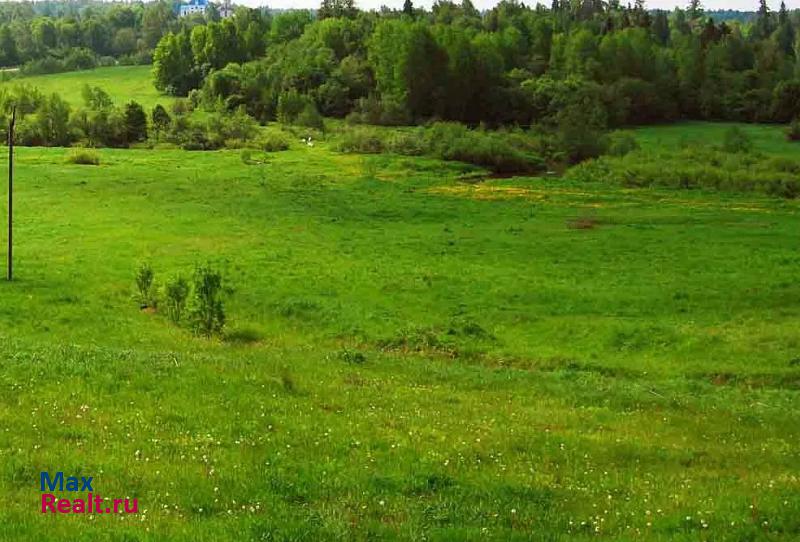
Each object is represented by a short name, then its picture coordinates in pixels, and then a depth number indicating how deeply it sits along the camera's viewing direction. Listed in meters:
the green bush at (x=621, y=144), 91.81
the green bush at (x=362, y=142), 95.88
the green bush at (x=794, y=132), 107.88
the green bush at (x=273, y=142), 96.81
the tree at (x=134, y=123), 101.38
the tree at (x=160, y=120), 101.56
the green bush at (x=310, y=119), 115.44
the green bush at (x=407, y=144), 93.75
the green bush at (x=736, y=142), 92.12
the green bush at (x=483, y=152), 89.75
